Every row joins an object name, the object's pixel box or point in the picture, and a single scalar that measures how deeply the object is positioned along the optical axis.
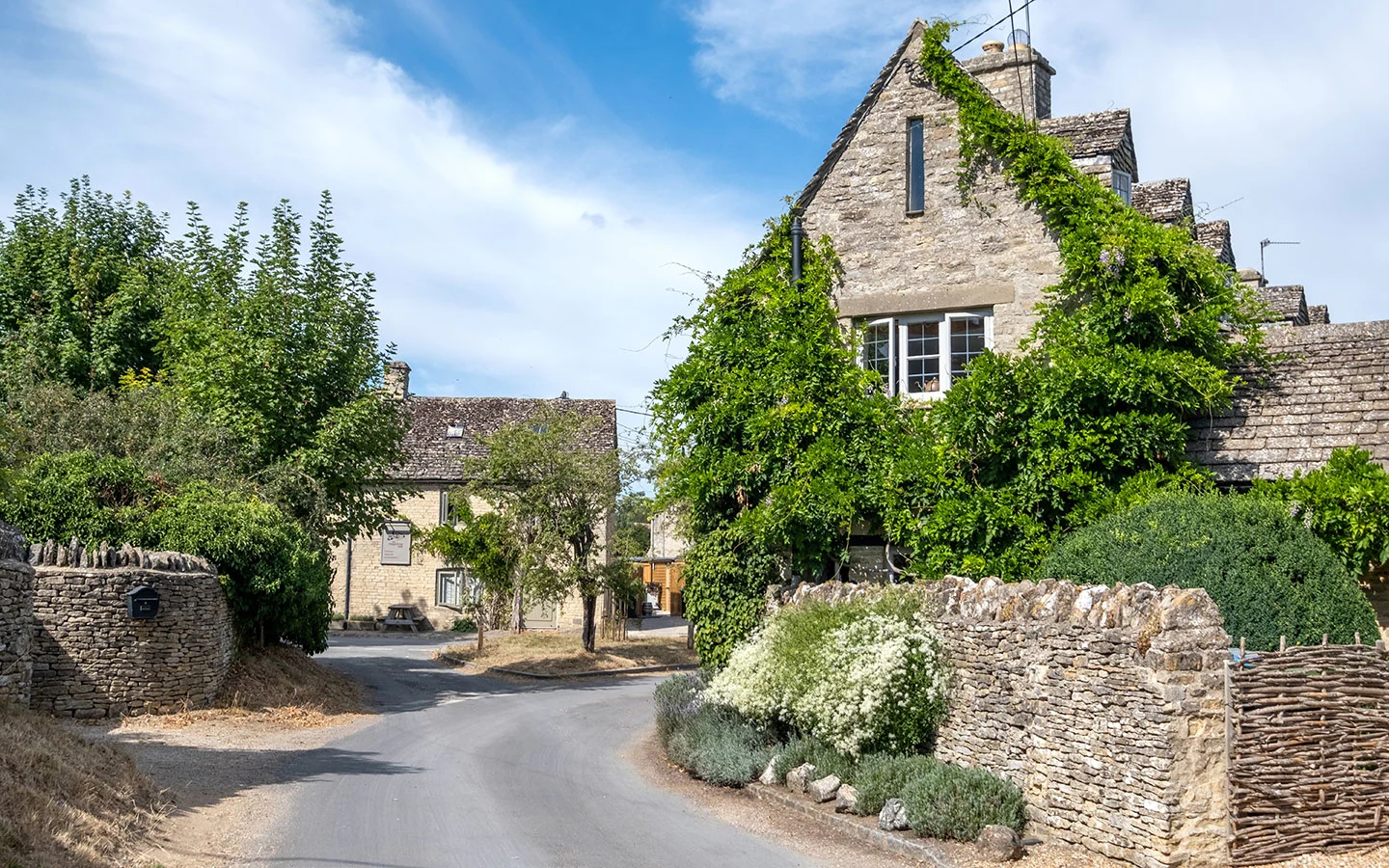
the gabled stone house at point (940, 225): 15.76
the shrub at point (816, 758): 12.20
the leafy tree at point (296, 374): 22.48
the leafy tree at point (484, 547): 28.81
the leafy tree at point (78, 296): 32.00
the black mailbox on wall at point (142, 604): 16.47
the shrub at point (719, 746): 13.36
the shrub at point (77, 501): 17.73
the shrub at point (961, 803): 9.93
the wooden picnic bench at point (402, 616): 40.97
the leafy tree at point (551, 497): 27.42
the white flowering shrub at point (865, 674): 11.55
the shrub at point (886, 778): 11.10
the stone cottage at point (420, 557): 42.03
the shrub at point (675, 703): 15.81
